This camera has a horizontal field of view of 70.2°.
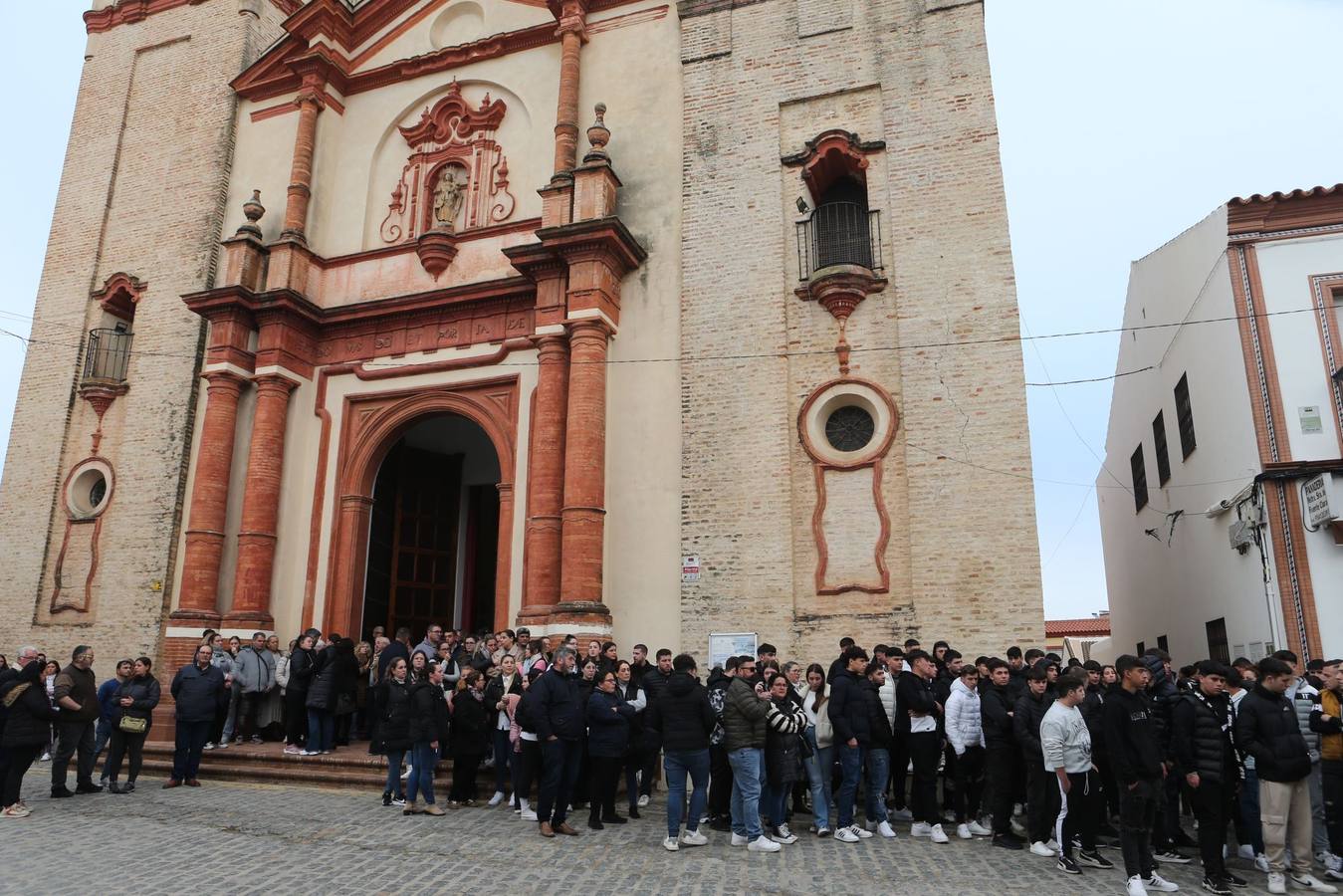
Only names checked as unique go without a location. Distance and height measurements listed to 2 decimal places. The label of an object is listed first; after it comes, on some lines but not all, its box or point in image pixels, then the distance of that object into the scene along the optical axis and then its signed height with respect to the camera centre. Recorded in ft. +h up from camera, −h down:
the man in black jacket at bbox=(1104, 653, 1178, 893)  22.58 -2.07
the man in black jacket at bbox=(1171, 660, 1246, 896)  23.08 -1.99
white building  37.17 +10.66
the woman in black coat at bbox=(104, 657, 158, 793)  35.37 -1.15
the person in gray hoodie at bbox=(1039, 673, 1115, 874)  24.39 -1.98
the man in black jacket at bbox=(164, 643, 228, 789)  36.52 -1.13
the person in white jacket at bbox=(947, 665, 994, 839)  28.68 -1.57
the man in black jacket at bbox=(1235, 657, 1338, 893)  23.30 -2.10
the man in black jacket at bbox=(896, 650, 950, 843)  28.37 -1.76
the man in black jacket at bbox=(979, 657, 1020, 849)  27.07 -2.28
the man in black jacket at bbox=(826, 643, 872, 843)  28.27 -1.51
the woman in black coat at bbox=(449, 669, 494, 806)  32.27 -1.90
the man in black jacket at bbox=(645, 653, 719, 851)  26.78 -1.77
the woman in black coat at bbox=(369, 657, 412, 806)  31.60 -1.47
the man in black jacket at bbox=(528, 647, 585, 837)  28.30 -1.67
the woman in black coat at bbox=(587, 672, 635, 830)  29.30 -1.79
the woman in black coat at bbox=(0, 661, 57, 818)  31.42 -1.53
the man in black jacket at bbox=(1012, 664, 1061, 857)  26.32 -2.69
